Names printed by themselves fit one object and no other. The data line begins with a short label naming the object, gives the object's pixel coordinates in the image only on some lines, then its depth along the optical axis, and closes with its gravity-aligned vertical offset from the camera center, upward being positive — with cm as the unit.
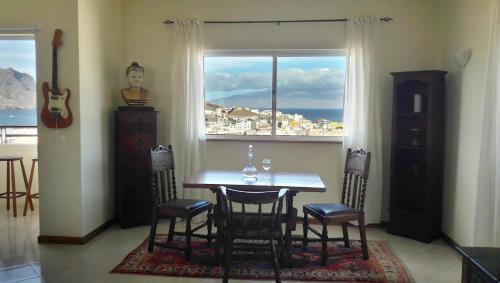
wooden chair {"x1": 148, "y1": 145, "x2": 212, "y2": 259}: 344 -78
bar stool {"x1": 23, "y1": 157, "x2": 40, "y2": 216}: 488 -98
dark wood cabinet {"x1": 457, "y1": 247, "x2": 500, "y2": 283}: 183 -68
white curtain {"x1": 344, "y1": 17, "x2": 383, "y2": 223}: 434 +34
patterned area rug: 311 -123
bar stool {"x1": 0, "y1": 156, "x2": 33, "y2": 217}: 477 -83
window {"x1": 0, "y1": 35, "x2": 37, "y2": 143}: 512 +33
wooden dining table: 318 -52
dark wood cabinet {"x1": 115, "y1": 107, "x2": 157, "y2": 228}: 428 -49
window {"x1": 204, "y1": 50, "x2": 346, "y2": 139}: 460 +34
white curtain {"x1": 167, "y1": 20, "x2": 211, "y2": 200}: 454 +23
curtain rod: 438 +116
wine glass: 357 -40
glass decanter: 351 -46
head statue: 437 +49
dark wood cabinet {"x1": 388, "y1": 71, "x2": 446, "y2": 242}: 397 -32
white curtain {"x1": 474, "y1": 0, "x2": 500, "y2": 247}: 293 -24
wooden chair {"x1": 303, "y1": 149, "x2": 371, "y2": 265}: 332 -77
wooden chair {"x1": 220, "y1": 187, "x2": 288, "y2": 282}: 271 -78
